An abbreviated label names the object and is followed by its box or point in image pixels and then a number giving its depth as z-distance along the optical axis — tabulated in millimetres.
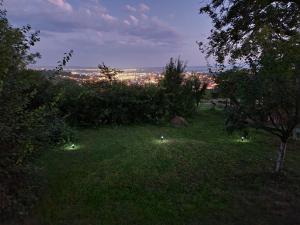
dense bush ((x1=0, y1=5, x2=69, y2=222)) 2155
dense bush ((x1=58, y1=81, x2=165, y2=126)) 6787
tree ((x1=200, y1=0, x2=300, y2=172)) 3344
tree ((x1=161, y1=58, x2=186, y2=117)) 7827
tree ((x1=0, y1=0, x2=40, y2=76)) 2536
